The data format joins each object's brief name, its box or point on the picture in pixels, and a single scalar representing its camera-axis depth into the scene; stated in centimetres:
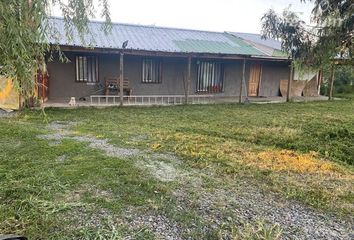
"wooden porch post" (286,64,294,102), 1579
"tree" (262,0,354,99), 714
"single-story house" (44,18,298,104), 1314
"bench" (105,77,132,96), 1364
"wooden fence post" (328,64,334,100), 1717
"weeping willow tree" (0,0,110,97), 267
